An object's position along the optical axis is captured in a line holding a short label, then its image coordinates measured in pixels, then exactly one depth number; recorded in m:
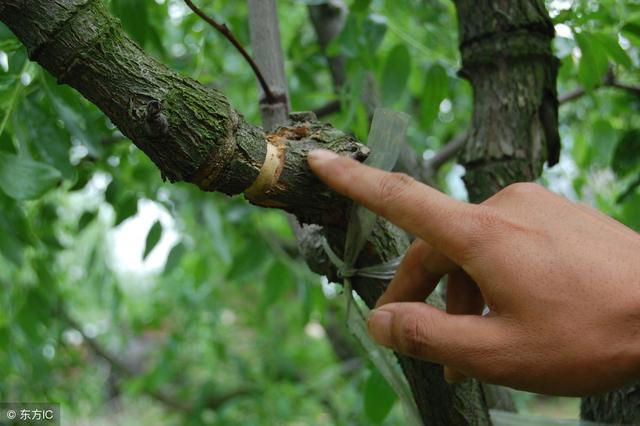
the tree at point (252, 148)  0.69
